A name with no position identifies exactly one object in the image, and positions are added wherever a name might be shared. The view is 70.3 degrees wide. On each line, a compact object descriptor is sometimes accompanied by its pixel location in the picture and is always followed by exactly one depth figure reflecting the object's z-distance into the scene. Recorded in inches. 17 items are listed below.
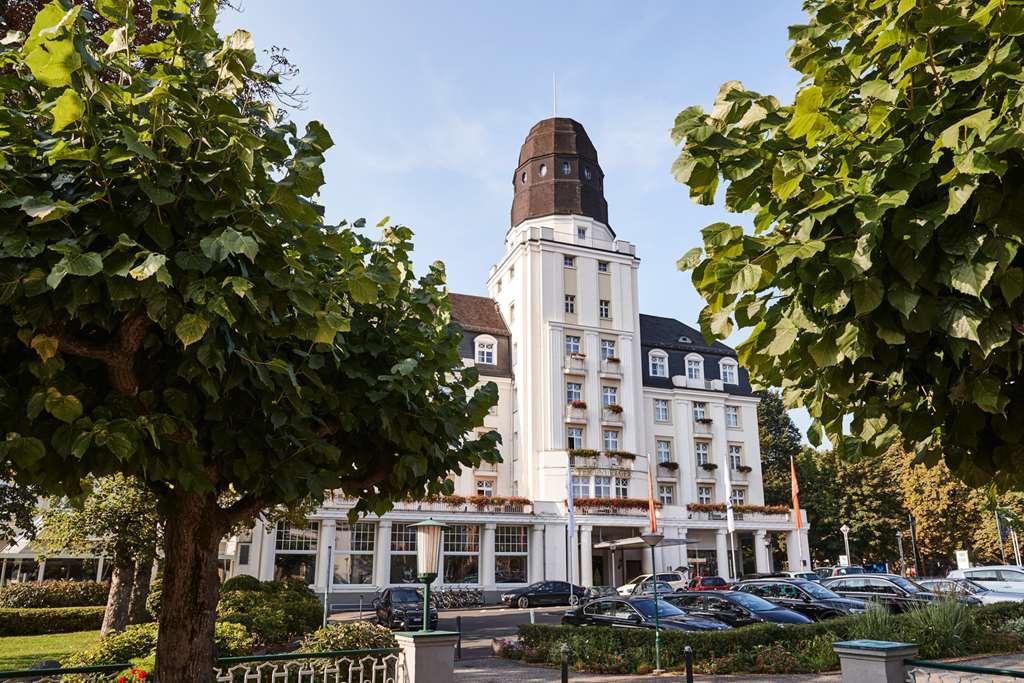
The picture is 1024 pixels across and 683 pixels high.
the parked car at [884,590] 849.5
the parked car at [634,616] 711.1
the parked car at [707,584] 1332.4
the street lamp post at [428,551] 374.3
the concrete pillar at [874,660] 251.9
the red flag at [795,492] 1660.9
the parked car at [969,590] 909.7
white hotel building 1599.4
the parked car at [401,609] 995.9
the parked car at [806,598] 826.8
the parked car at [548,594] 1422.2
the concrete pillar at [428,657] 319.9
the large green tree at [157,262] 160.2
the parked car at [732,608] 761.0
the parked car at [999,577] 1040.8
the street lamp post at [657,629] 602.4
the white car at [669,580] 1417.3
